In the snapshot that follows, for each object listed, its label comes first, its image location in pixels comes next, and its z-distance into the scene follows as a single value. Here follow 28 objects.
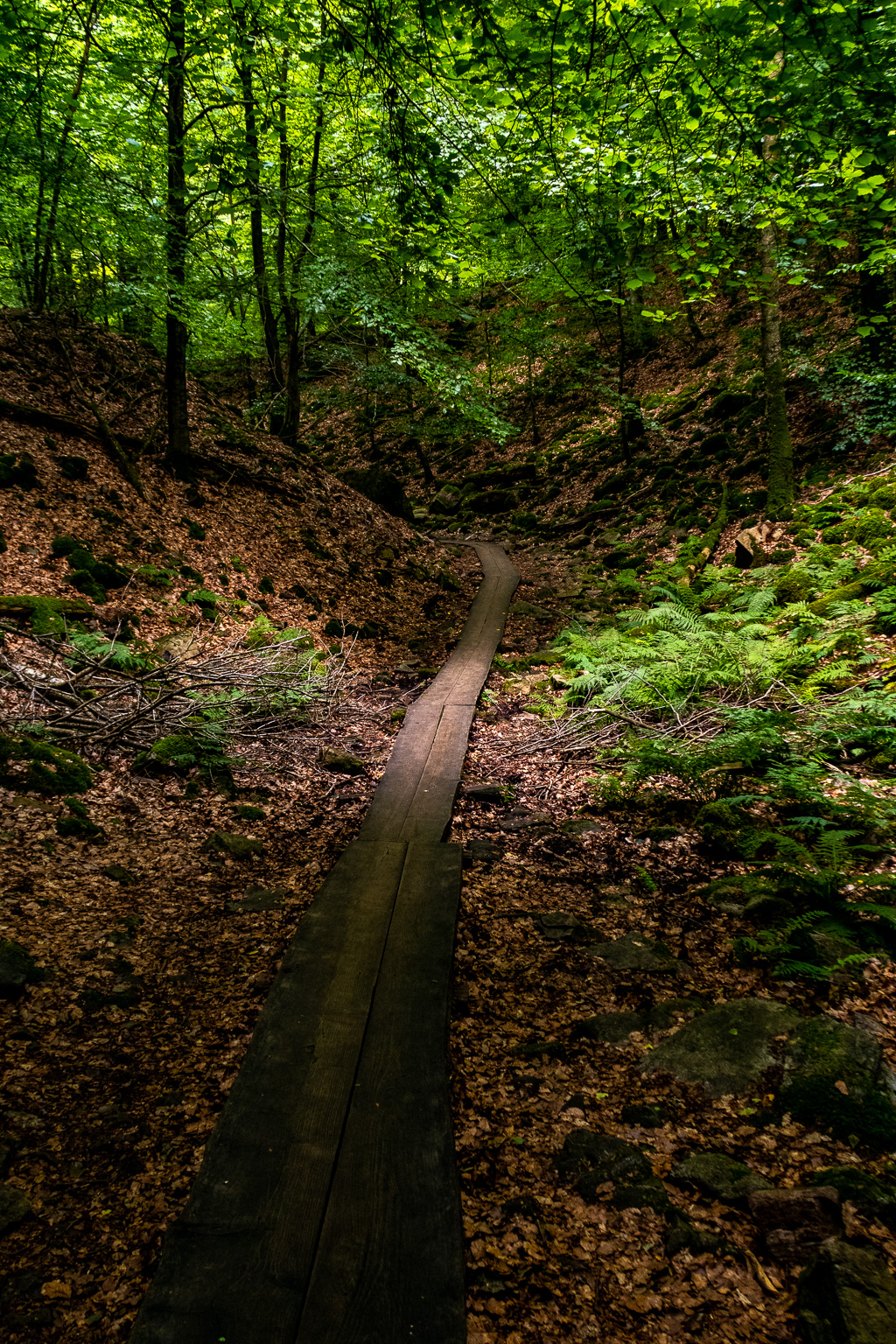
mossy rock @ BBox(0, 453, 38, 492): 7.53
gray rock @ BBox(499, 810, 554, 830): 5.07
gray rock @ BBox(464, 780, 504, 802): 5.54
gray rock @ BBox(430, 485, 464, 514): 20.34
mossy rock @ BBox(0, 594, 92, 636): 5.97
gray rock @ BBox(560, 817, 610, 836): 4.89
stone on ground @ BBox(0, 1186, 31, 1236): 1.95
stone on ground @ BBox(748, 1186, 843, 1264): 1.89
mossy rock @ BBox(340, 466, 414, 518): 16.73
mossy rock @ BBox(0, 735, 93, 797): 4.30
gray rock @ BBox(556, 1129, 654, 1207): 2.24
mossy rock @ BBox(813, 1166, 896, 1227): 1.91
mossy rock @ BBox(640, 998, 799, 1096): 2.58
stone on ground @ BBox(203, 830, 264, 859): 4.43
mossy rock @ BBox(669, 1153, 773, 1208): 2.12
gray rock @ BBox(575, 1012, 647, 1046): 2.93
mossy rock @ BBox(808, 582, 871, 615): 7.00
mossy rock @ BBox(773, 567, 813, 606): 7.73
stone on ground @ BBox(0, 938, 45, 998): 2.79
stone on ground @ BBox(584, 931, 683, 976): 3.37
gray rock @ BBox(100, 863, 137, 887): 3.83
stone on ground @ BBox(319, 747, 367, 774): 5.96
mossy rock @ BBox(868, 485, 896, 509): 8.59
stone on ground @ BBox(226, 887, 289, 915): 3.86
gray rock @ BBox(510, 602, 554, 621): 11.15
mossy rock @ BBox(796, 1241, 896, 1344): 1.57
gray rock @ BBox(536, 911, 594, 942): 3.69
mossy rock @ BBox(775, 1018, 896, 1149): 2.24
